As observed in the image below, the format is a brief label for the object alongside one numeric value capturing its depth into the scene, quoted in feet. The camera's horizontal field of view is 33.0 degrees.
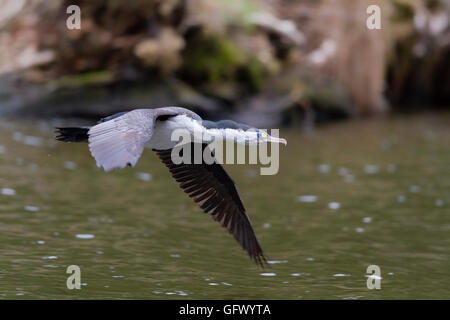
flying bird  18.89
